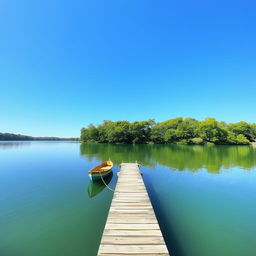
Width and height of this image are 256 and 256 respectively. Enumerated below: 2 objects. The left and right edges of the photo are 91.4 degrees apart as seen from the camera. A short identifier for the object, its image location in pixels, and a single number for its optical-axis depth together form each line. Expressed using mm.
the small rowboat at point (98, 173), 8449
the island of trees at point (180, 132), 49250
